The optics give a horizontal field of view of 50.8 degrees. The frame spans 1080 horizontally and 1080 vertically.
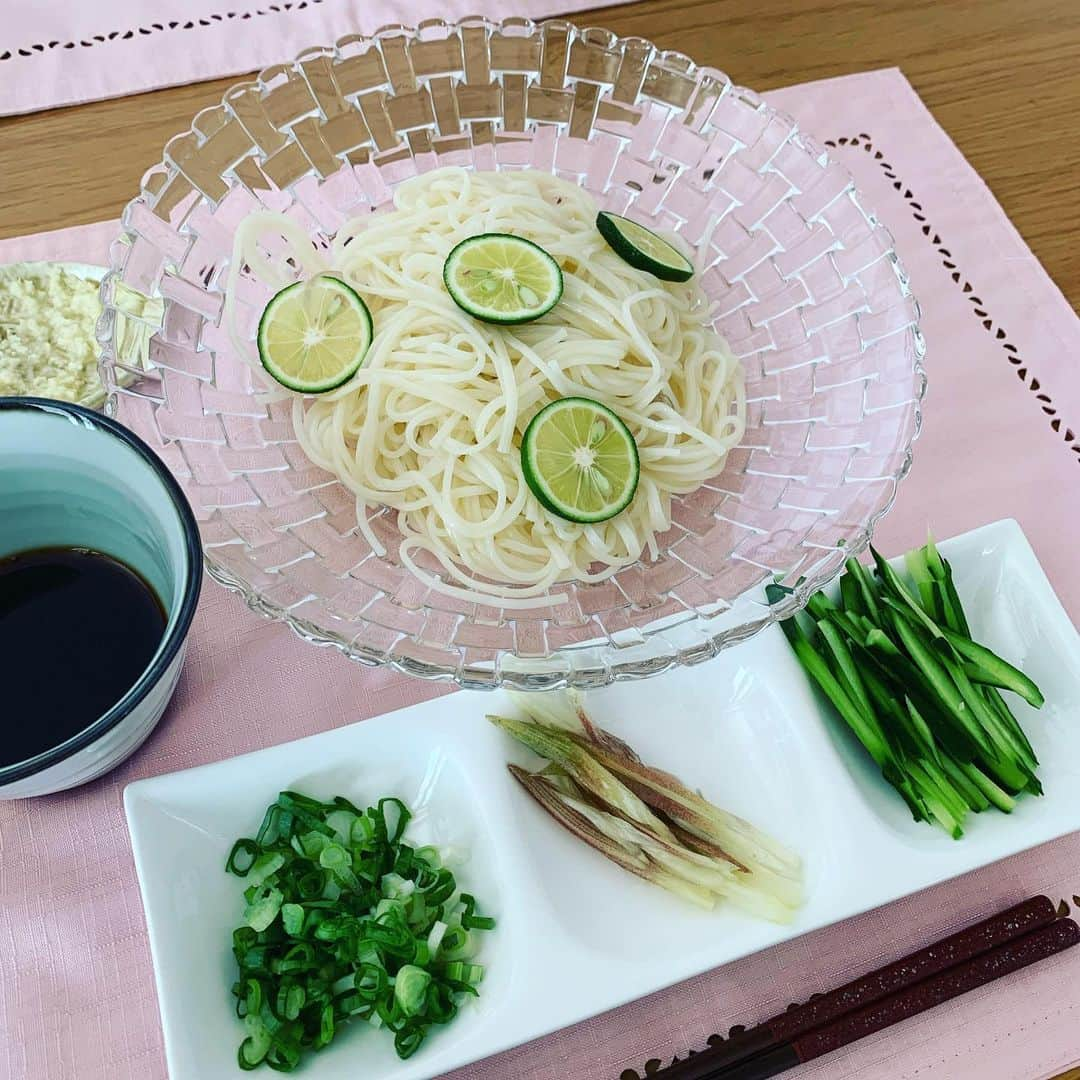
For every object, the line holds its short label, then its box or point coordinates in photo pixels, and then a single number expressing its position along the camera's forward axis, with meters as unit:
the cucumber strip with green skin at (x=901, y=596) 0.38
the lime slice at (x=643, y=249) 0.38
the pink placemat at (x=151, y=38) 0.50
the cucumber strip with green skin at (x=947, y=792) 0.36
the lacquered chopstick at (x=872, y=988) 0.33
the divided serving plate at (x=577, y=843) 0.32
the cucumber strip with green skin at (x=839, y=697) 0.37
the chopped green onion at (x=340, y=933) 0.32
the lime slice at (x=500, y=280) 0.37
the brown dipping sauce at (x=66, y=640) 0.33
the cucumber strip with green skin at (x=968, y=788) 0.37
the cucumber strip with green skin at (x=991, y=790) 0.36
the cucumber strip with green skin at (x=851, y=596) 0.39
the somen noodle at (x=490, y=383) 0.36
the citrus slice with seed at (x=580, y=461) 0.35
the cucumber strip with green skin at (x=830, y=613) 0.39
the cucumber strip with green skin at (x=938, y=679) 0.37
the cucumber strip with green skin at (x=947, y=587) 0.39
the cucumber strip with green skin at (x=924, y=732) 0.37
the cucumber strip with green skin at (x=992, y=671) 0.37
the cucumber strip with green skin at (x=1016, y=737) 0.36
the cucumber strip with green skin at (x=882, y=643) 0.38
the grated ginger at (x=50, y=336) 0.39
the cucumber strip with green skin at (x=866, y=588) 0.39
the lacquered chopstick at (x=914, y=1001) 0.33
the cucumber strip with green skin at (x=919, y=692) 0.37
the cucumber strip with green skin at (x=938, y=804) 0.36
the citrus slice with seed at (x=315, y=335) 0.35
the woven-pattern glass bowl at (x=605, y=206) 0.32
